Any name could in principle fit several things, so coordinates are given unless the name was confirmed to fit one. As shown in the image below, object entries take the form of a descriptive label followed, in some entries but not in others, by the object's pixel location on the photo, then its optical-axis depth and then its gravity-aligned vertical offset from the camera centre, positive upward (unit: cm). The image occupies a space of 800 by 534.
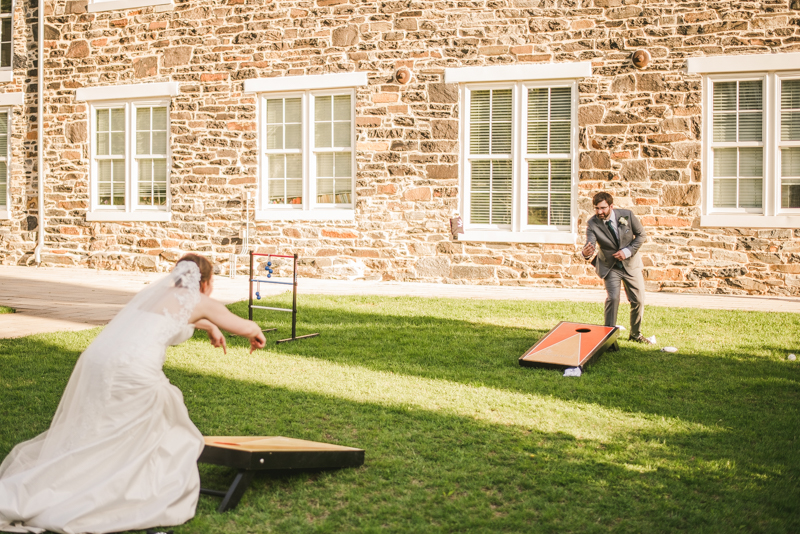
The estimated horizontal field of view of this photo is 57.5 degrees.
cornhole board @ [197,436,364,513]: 350 -111
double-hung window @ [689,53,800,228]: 1114 +155
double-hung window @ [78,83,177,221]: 1413 +151
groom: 782 -10
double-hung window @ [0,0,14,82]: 1523 +420
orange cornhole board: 652 -100
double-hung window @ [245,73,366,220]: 1305 +161
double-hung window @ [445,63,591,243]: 1199 +143
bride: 324 -98
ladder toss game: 760 -80
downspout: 1456 +215
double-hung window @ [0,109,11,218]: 1517 +158
